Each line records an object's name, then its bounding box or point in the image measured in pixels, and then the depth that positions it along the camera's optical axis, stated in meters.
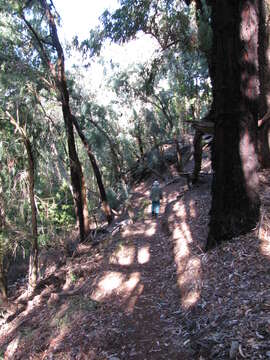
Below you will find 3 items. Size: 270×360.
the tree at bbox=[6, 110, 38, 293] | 9.25
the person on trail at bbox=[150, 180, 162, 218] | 11.98
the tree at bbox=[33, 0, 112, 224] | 11.72
